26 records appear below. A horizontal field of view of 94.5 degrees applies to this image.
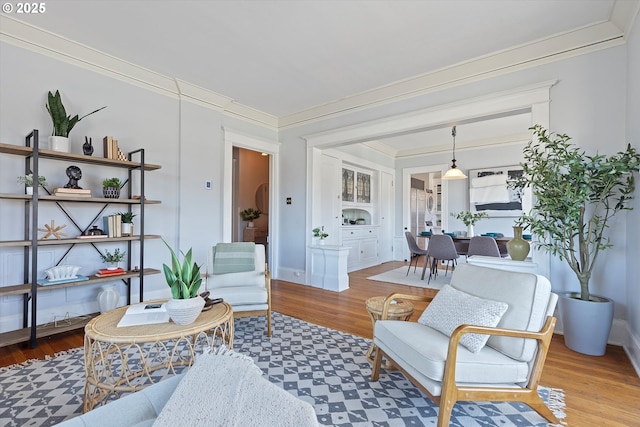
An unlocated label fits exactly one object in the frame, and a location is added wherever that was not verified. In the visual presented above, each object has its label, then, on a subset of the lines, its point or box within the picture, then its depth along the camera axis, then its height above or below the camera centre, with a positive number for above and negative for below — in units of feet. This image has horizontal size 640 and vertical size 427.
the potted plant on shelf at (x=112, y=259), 10.53 -1.52
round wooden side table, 7.24 -2.33
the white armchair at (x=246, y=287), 9.03 -2.31
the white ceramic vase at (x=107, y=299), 9.93 -2.78
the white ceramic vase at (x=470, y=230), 16.47 -0.68
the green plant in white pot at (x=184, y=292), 5.73 -1.56
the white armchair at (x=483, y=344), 4.83 -2.29
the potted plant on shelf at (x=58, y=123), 9.11 +2.95
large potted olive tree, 7.79 +0.19
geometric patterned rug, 5.38 -3.65
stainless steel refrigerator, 24.72 +0.98
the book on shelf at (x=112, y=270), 10.12 -1.88
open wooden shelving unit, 8.17 -0.73
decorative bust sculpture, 9.50 +1.33
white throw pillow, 5.31 -1.86
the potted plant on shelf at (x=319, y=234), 15.61 -0.89
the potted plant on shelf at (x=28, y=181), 8.69 +1.06
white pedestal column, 14.82 -2.58
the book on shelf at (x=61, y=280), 8.68 -1.96
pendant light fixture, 17.44 +2.61
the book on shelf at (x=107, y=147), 10.30 +2.43
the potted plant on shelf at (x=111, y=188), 10.30 +1.01
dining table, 16.08 -1.35
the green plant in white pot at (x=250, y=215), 22.88 +0.15
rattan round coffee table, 5.21 -2.18
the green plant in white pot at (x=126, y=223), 10.64 -0.23
